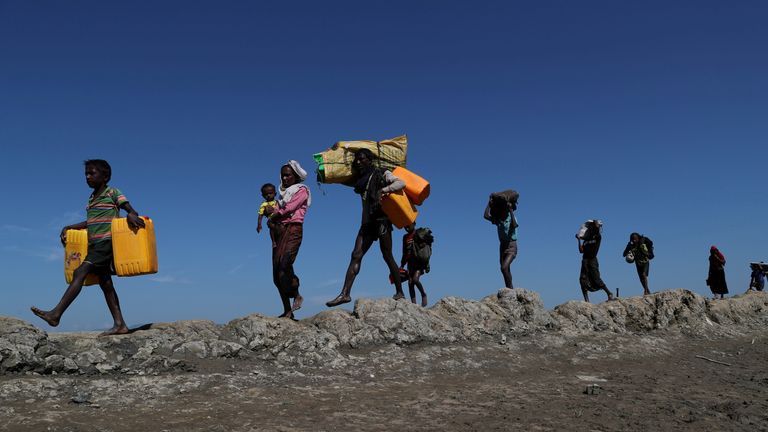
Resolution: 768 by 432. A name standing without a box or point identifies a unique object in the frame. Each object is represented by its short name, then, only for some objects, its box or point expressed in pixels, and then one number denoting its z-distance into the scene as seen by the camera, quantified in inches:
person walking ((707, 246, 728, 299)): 635.5
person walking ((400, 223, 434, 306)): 411.2
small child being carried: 309.1
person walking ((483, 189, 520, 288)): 375.6
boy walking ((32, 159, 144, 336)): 219.8
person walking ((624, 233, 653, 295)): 537.3
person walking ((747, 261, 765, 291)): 735.1
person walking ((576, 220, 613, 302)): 454.9
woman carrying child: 271.6
